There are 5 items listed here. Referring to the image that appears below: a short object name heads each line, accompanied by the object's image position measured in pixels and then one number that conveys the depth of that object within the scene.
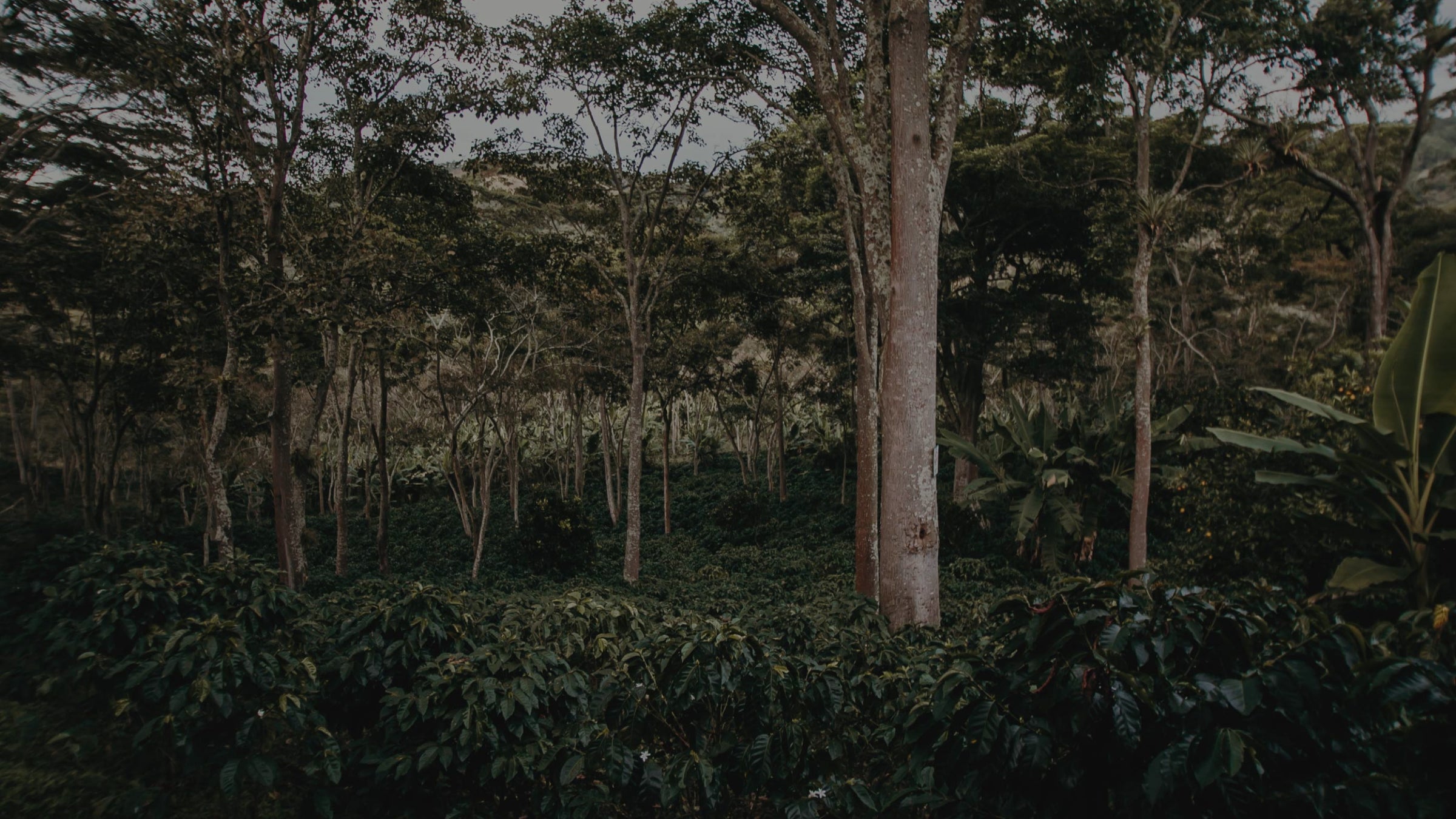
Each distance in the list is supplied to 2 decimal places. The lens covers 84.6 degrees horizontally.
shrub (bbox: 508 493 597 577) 17.00
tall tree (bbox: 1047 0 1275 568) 8.99
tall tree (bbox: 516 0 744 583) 12.95
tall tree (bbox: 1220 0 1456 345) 15.08
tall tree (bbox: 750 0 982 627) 6.14
